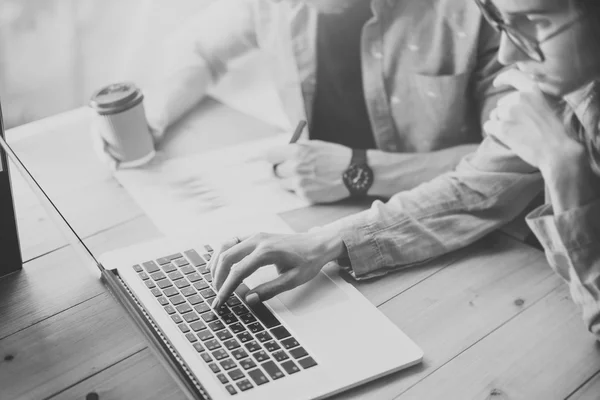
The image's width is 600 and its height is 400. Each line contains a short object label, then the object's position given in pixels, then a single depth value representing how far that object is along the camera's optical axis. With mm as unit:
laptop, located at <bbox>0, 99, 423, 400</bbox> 723
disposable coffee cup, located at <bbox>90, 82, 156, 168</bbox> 1125
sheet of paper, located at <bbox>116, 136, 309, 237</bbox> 1025
